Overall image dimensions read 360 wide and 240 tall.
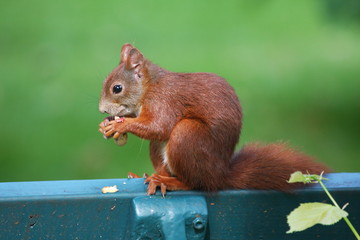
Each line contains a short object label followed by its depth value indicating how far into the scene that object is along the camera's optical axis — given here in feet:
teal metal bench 12.83
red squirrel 13.03
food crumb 12.90
